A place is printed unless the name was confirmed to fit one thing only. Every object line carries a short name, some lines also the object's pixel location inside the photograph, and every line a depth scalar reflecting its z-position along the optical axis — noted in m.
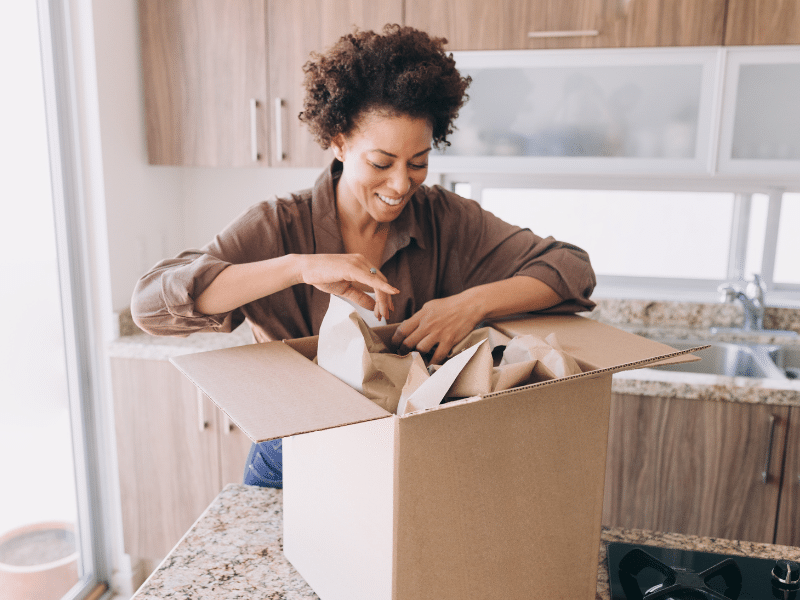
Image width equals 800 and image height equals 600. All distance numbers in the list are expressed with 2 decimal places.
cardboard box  0.54
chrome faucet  2.13
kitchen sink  2.07
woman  0.85
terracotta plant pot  1.91
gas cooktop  0.72
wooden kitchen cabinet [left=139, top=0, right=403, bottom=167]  2.12
